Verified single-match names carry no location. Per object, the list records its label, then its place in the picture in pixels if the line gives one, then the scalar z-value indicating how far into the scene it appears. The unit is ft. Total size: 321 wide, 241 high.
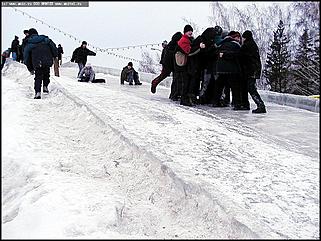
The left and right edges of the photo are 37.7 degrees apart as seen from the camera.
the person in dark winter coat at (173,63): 28.15
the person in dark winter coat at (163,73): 30.04
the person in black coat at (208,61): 26.37
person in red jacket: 26.30
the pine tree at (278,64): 93.50
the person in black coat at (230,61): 25.02
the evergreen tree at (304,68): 80.07
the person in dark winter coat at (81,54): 47.80
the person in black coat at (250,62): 24.94
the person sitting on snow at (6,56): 52.03
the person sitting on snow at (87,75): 47.51
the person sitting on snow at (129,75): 48.57
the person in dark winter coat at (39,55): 26.21
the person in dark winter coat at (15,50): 55.48
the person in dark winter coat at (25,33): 33.19
